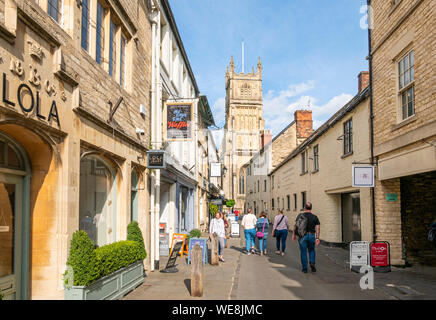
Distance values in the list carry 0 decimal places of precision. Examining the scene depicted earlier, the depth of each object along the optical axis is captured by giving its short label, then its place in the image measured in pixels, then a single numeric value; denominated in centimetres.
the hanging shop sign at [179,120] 1145
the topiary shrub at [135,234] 848
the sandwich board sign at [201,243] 1187
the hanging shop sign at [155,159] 975
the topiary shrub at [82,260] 568
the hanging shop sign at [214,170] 2947
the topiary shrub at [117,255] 644
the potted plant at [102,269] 566
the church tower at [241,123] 7419
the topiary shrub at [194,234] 1431
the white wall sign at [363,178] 1041
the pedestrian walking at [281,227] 1363
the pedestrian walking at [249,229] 1359
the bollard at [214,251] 1141
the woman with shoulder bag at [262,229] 1386
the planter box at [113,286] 563
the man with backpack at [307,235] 998
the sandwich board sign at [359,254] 978
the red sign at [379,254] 1009
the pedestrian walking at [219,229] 1262
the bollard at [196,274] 719
